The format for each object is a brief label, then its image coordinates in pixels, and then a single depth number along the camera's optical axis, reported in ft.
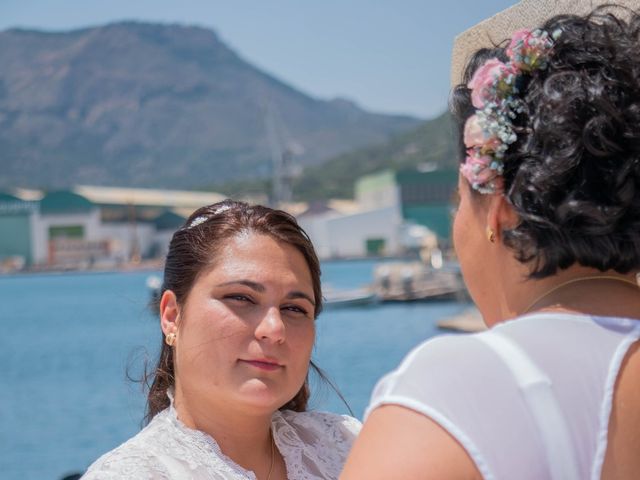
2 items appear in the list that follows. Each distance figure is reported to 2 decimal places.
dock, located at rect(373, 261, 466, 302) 98.84
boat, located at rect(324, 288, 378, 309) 96.58
